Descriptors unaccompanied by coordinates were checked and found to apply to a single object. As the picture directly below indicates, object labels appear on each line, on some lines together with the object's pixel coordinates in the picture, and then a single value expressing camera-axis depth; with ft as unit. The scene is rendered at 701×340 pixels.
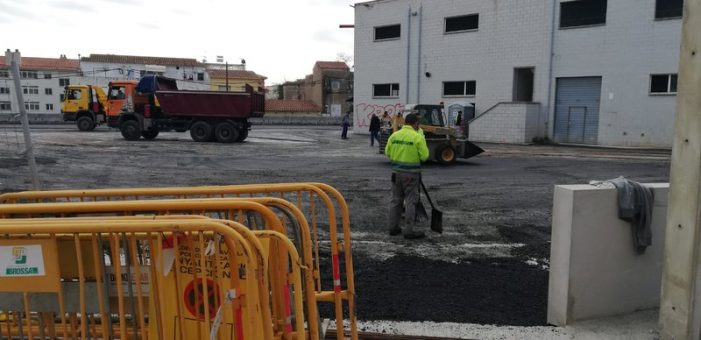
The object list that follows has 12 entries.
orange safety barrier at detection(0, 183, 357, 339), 12.85
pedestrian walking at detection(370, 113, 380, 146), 83.79
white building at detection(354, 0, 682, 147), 81.05
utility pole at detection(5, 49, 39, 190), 19.03
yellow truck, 103.15
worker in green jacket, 24.49
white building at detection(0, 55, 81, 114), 242.17
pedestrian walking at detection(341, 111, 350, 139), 101.65
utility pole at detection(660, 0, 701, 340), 12.27
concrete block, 14.43
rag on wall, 14.79
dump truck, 82.33
